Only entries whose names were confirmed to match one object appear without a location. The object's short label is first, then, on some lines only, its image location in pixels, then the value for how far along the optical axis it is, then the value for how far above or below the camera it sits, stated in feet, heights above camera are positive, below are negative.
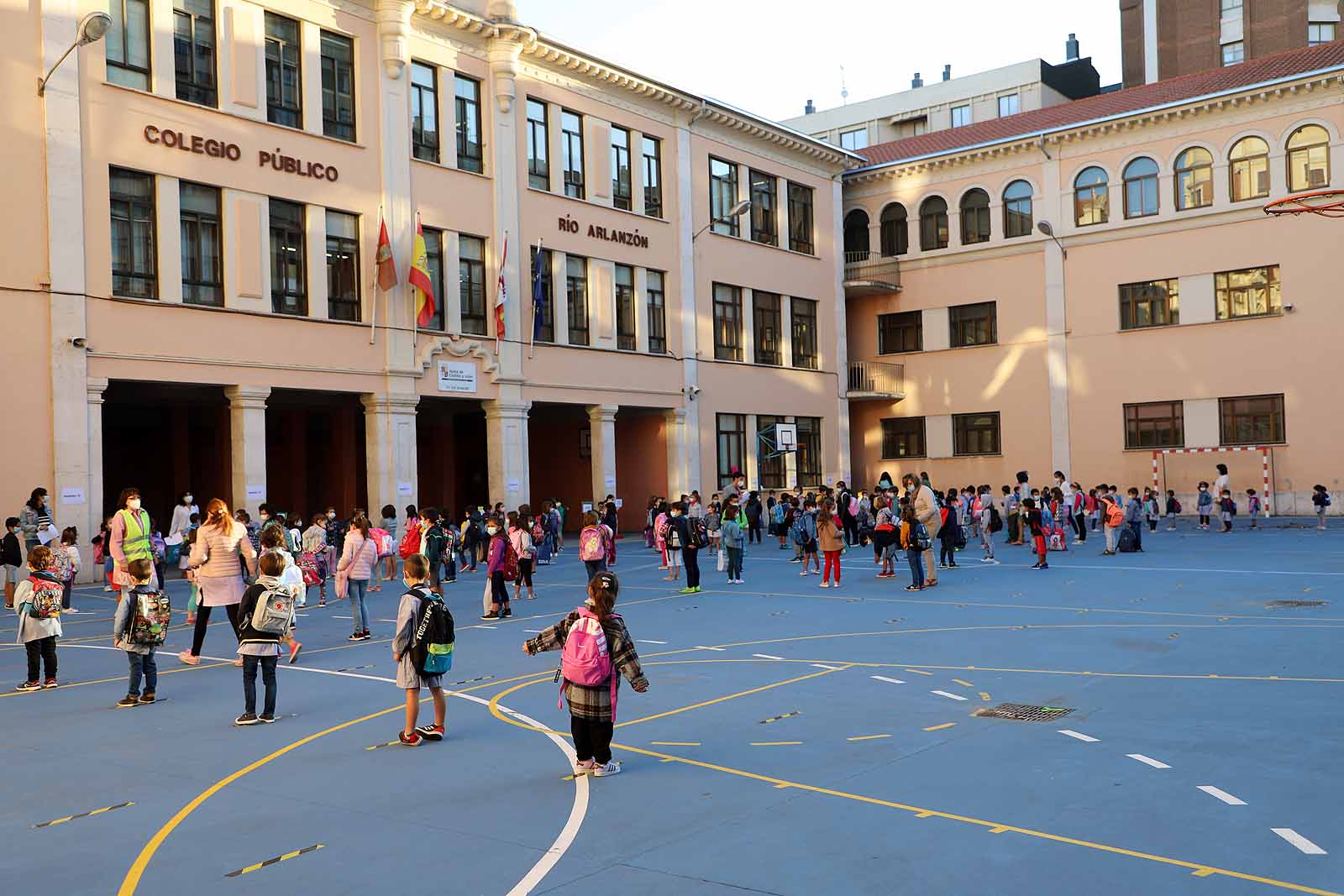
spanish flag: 104.58 +16.63
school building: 84.07 +18.87
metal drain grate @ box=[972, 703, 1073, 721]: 34.73 -7.38
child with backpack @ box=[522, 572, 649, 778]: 29.40 -4.91
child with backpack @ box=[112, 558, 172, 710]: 39.78 -4.60
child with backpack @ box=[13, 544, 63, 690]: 43.04 -4.46
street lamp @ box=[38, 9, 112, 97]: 72.95 +27.82
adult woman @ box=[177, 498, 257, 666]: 48.29 -2.94
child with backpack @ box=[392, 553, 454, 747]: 33.88 -4.82
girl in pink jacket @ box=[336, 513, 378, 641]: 55.93 -3.92
